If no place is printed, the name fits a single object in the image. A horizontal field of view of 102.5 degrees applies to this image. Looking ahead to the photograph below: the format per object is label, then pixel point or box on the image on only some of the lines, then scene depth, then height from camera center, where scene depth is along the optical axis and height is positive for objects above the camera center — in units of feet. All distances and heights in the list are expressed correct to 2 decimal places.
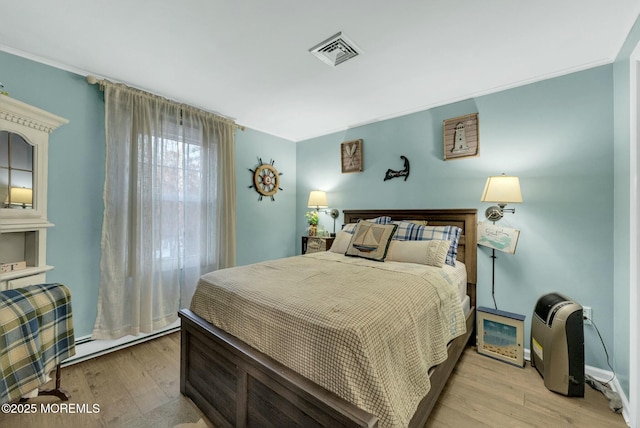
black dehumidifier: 5.79 -3.13
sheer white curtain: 7.77 +0.18
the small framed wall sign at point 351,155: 11.62 +2.67
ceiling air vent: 6.05 +4.09
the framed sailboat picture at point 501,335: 7.15 -3.52
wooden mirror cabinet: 5.56 +0.50
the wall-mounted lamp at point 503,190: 7.22 +0.66
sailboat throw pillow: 8.07 -0.92
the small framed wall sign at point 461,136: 8.63 +2.66
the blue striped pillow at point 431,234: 8.07 -0.68
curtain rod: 7.38 +3.85
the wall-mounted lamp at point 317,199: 12.05 +0.66
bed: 3.34 -2.82
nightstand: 11.34 -1.37
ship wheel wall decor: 12.16 +1.65
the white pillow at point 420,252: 7.32 -1.15
